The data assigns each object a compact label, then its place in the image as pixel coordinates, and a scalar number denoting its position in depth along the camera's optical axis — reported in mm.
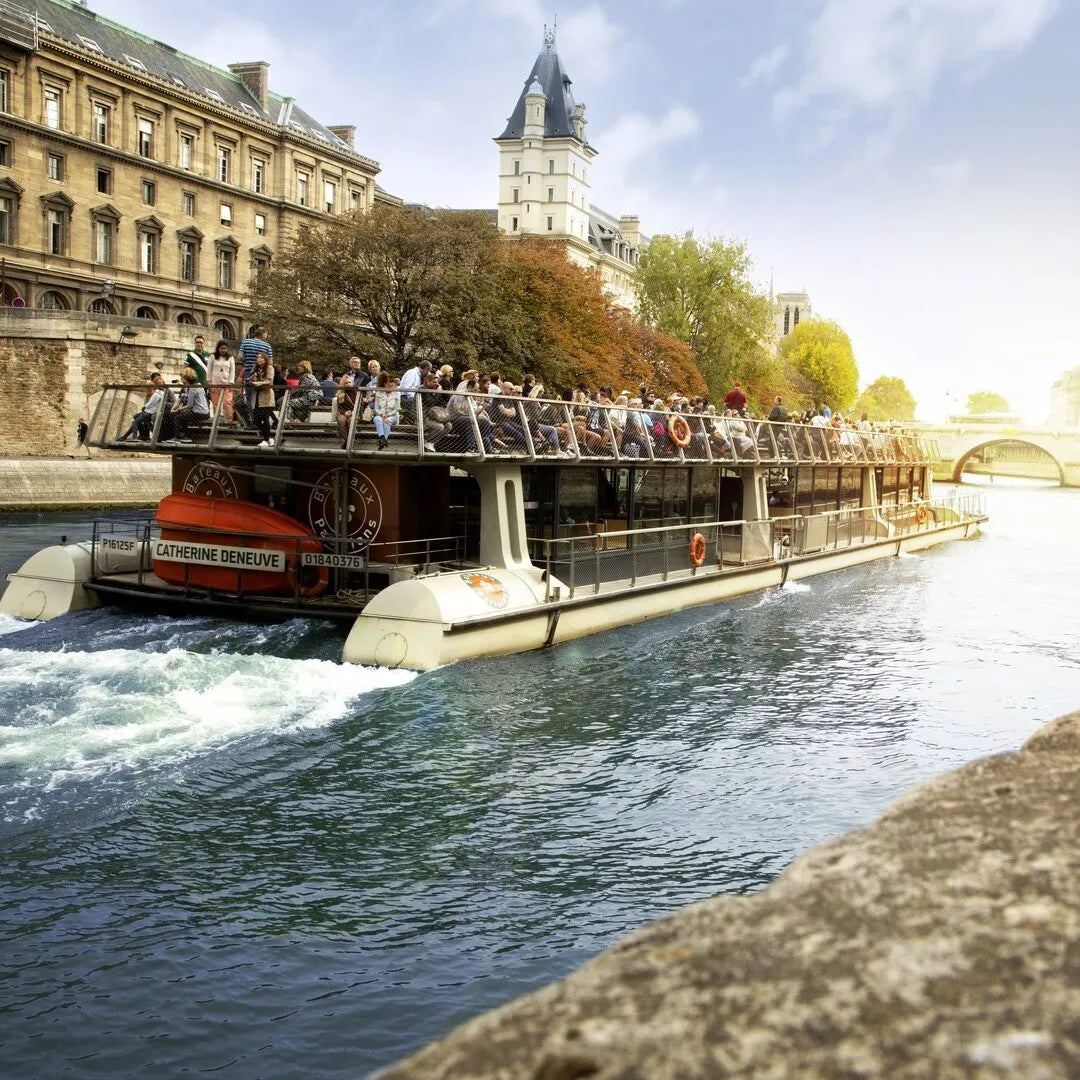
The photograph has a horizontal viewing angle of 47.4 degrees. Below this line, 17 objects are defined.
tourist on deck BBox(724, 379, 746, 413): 29234
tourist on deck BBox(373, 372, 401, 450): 16875
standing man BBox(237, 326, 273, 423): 19016
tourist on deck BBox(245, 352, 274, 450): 18047
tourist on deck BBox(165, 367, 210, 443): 19094
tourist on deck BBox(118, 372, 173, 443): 19000
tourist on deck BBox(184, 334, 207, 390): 19875
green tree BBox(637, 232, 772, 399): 75375
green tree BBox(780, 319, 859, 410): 120062
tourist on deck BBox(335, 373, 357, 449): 17281
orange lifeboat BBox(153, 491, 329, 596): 18250
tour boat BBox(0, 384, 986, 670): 17234
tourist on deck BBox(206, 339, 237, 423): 18812
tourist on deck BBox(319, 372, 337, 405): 18719
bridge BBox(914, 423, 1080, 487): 106562
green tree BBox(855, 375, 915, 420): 171000
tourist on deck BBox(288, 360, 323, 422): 18156
